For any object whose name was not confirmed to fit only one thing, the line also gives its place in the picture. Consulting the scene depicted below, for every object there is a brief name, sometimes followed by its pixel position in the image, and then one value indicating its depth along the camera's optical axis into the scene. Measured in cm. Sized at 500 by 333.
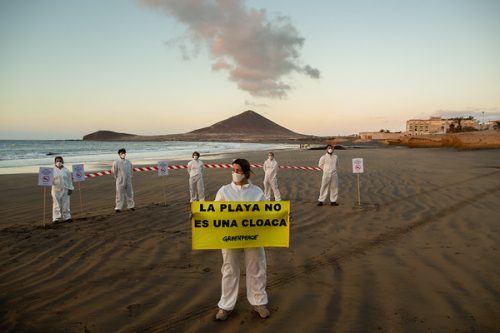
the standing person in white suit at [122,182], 1090
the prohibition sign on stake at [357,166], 1188
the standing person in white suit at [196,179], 1230
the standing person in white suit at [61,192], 946
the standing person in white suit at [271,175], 1248
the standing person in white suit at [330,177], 1137
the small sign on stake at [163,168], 1280
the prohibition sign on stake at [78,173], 1080
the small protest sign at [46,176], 911
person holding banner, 436
